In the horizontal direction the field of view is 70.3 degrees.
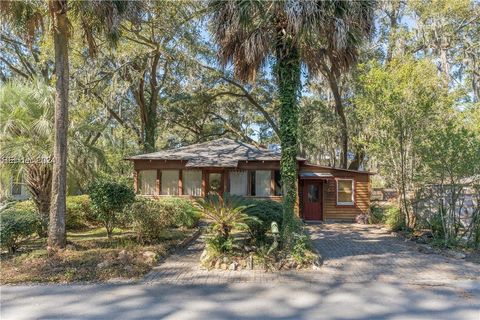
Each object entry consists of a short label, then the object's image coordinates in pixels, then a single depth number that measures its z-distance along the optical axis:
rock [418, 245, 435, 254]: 9.28
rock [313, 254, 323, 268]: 7.47
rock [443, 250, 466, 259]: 8.54
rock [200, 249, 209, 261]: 7.72
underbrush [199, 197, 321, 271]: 7.47
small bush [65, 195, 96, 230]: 12.20
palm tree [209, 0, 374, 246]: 7.74
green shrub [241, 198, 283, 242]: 8.55
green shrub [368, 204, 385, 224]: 15.77
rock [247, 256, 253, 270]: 7.38
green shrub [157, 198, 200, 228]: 11.58
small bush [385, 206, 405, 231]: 12.70
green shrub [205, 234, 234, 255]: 7.86
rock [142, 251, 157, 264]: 7.76
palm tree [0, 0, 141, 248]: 8.26
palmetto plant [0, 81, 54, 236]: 9.48
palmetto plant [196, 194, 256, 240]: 7.89
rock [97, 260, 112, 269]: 7.15
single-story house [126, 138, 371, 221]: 16.62
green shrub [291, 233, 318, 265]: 7.49
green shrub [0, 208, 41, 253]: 7.95
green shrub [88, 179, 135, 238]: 9.27
